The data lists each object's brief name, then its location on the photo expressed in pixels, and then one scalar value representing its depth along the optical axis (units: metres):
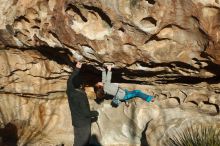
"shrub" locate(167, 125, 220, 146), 3.48
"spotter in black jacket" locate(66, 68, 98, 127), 3.68
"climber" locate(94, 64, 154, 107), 4.07
